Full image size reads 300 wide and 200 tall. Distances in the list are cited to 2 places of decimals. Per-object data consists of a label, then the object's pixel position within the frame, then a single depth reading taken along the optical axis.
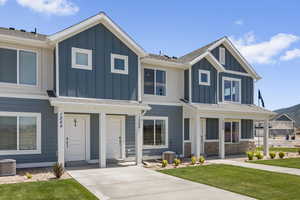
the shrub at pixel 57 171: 9.41
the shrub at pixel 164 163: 12.12
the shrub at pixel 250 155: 14.78
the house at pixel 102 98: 11.22
